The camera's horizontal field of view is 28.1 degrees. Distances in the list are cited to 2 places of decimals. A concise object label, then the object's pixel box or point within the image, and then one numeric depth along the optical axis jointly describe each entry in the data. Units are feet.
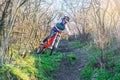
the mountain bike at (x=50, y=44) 37.85
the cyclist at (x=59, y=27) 37.66
